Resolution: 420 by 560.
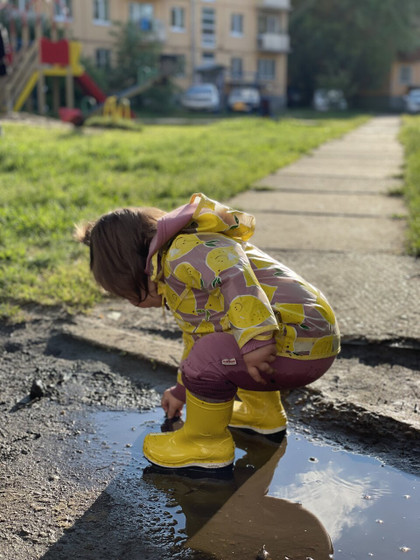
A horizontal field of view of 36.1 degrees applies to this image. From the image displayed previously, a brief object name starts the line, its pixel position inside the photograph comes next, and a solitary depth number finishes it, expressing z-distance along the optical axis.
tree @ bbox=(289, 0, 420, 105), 34.69
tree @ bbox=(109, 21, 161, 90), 27.83
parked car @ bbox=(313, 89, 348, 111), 35.06
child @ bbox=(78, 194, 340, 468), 1.86
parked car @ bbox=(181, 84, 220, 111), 27.83
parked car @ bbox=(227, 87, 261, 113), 28.12
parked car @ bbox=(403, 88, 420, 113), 33.38
